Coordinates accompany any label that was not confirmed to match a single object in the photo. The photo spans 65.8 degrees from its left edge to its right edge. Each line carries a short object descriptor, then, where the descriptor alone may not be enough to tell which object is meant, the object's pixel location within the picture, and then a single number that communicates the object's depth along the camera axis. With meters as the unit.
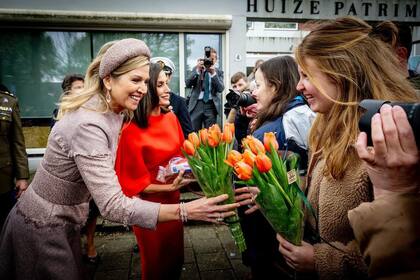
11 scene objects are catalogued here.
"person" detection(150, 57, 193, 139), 3.50
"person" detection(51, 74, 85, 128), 4.27
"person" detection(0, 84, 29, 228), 3.29
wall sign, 7.43
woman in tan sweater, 1.26
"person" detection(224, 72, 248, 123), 5.73
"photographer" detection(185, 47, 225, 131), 5.81
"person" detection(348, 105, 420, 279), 0.78
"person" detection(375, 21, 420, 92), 1.48
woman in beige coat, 1.62
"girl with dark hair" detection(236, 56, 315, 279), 2.28
